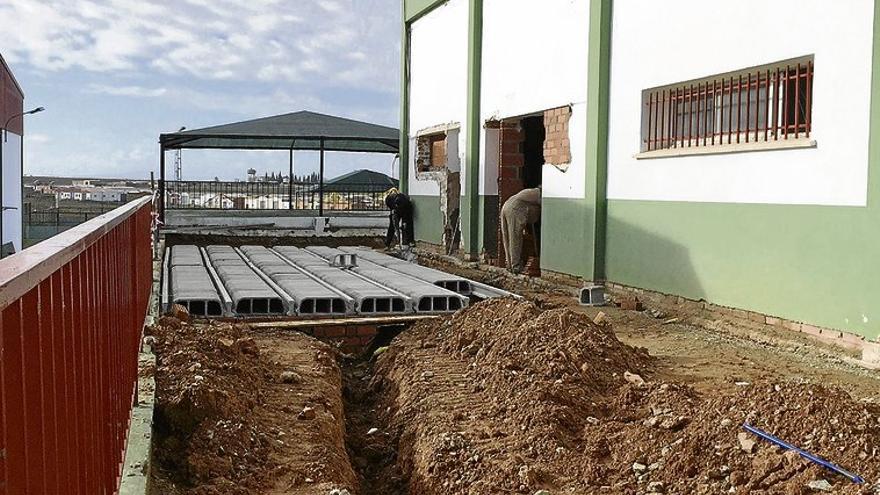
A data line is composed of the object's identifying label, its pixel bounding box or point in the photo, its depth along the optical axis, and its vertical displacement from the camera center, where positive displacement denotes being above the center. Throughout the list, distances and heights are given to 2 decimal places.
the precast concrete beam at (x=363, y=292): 8.98 -1.01
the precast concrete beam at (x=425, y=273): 10.58 -1.00
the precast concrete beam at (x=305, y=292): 8.85 -1.02
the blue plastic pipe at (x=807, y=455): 3.91 -1.22
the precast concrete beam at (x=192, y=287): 8.62 -1.00
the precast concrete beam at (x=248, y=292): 8.72 -1.00
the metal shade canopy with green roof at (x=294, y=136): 23.50 +1.72
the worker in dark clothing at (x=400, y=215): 18.73 -0.36
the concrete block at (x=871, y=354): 6.71 -1.19
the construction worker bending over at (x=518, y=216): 13.24 -0.25
